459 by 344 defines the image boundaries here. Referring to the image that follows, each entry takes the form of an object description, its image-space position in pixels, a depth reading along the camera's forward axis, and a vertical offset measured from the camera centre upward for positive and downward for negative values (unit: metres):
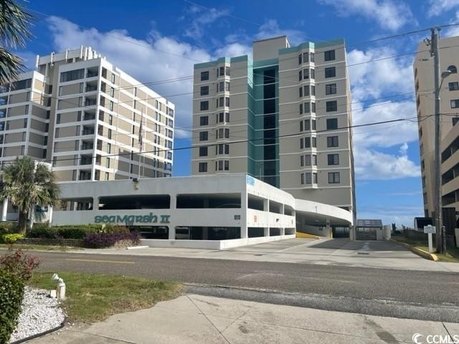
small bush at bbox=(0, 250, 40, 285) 8.18 -0.69
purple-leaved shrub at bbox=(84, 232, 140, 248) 29.75 -0.54
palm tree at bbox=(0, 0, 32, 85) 8.36 +4.08
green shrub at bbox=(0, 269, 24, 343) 5.41 -0.96
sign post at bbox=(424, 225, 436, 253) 24.86 +0.27
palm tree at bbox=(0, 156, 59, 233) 34.81 +3.77
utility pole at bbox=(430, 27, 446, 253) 24.81 +4.81
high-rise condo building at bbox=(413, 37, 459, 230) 58.81 +20.51
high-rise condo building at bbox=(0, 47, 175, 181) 80.31 +22.99
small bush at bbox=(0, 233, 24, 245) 32.47 -0.57
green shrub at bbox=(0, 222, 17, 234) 35.37 +0.22
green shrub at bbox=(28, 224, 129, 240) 31.33 +0.04
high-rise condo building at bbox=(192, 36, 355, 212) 72.25 +21.83
